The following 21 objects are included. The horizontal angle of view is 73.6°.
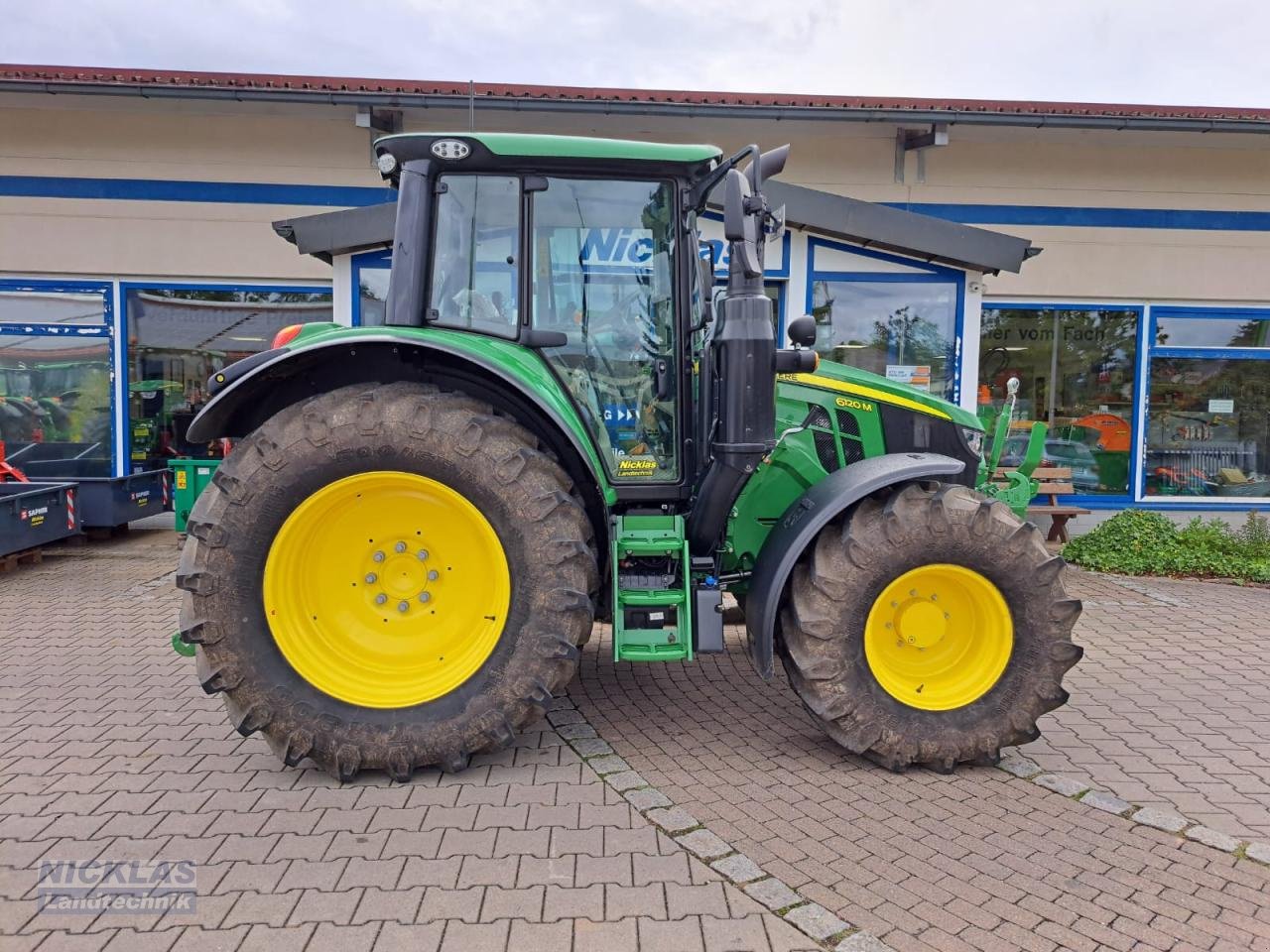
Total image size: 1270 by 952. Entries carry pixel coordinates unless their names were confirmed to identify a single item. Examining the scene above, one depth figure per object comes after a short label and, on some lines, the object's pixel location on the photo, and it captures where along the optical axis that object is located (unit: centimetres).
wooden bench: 881
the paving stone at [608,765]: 356
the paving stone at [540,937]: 240
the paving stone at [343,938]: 239
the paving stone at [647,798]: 324
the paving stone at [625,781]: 341
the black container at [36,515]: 693
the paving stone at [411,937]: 240
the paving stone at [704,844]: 289
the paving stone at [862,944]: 240
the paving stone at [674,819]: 307
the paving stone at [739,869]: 275
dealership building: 871
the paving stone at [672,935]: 241
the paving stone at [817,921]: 247
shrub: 765
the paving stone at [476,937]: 240
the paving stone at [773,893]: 262
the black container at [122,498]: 812
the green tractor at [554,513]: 332
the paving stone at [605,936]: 240
